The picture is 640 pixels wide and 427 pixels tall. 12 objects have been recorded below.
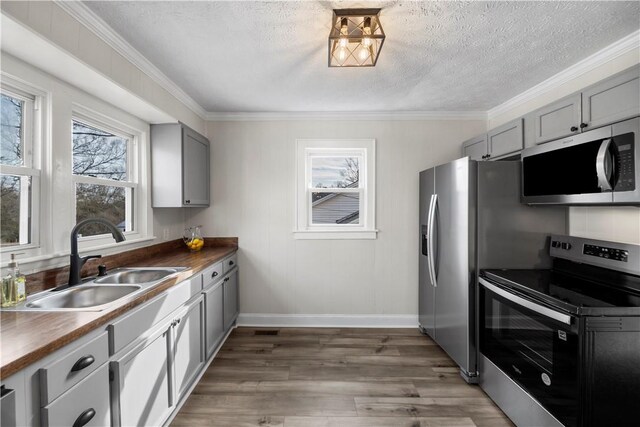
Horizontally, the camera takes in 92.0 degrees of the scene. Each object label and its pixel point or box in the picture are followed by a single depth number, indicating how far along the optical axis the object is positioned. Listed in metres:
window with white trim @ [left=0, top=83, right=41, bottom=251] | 1.62
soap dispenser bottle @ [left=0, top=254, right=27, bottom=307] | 1.39
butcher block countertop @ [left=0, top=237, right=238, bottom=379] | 0.95
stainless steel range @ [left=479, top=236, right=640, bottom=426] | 1.45
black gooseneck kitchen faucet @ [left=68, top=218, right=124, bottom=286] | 1.79
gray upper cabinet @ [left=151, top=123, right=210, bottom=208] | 2.80
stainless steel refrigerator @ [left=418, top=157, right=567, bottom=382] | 2.32
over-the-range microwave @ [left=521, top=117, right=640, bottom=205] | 1.61
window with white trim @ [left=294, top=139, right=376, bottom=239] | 3.44
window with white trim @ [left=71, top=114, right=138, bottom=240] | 2.12
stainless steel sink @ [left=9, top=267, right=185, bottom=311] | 1.52
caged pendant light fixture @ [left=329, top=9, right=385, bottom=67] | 1.66
